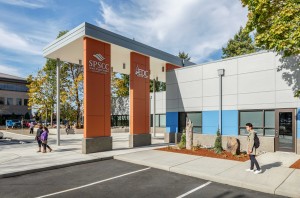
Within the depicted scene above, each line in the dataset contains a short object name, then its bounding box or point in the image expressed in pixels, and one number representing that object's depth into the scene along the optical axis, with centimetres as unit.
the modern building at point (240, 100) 1307
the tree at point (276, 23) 928
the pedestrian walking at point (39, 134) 1420
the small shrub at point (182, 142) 1473
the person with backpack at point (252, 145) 874
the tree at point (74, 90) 3711
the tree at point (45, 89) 3972
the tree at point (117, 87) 4041
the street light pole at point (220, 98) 1527
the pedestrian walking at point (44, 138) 1390
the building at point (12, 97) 5966
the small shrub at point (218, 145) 1307
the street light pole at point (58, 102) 1669
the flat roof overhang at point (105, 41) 1366
